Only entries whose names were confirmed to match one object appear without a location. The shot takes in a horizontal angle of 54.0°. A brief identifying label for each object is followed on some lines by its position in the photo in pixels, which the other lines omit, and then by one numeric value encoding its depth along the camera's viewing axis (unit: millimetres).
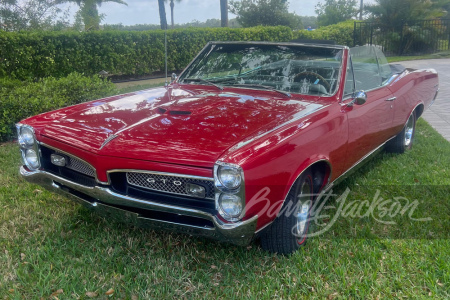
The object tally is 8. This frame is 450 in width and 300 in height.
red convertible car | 2564
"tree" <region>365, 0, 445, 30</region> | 20016
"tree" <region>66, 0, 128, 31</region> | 14991
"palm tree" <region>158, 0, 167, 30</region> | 18141
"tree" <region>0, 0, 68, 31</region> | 15164
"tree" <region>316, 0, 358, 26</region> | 29141
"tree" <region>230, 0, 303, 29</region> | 25219
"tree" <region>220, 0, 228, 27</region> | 20672
